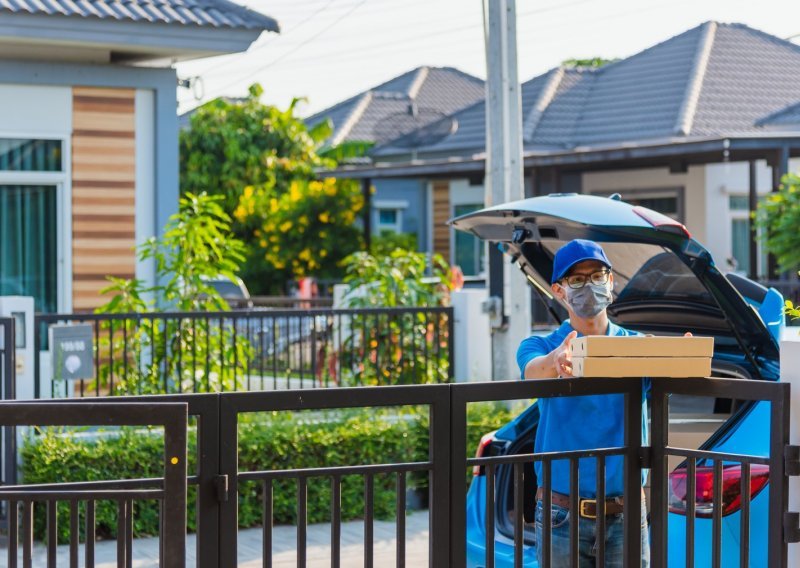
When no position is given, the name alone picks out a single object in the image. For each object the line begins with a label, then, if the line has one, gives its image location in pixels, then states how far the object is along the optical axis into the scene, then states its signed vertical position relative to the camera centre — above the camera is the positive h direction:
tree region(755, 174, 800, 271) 31.92 +0.72
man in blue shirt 8.57 -0.49
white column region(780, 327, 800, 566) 7.99 -0.34
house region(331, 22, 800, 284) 38.71 +2.80
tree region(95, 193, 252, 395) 18.64 -0.37
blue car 9.50 -0.14
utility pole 20.15 +1.02
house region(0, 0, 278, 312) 21.31 +1.12
